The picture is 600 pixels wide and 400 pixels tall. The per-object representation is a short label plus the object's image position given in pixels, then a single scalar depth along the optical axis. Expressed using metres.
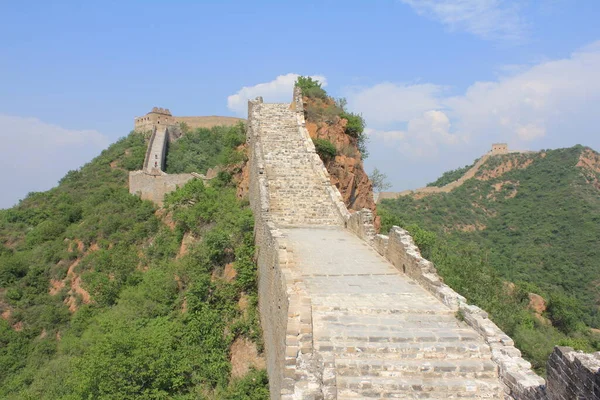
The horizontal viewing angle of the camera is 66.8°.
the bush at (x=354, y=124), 19.64
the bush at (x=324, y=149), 17.91
